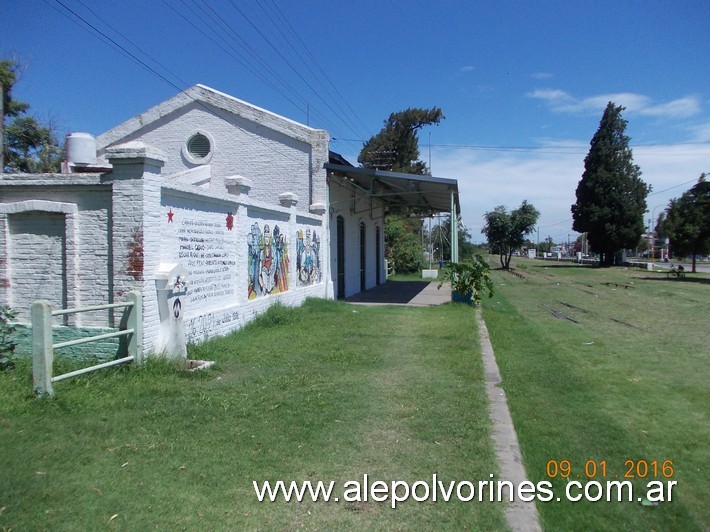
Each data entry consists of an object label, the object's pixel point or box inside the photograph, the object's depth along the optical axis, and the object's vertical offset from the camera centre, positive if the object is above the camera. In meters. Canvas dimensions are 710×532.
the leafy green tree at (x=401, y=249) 38.25 +0.40
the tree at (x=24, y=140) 22.38 +5.18
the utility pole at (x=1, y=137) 8.40 +1.90
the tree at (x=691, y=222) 36.78 +2.16
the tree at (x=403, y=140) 47.03 +9.84
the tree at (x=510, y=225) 47.31 +2.46
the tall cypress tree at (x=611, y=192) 53.84 +6.06
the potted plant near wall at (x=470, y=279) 16.84 -0.75
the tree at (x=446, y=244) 53.56 +1.25
